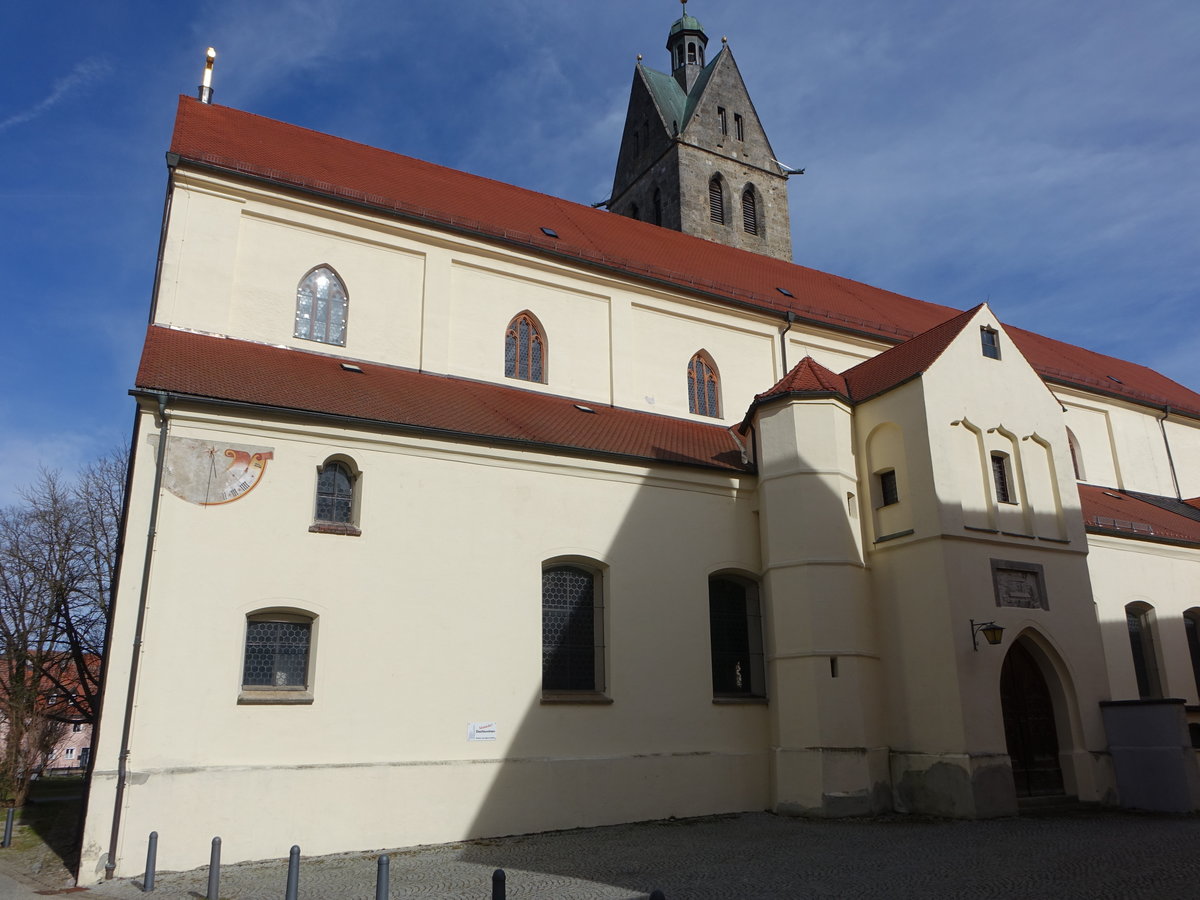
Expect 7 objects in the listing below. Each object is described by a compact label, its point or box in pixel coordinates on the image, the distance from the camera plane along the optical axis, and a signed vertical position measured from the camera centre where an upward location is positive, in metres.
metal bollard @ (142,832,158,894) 9.64 -1.41
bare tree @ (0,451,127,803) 23.42 +2.73
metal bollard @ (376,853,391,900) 7.02 -1.19
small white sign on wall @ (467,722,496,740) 12.52 -0.20
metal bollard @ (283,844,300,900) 7.73 -1.26
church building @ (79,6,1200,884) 11.55 +2.25
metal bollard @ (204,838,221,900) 8.83 -1.38
